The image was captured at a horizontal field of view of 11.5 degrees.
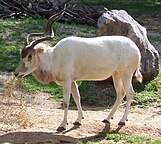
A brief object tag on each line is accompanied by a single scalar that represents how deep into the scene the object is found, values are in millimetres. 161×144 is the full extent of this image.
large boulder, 15934
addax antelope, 11044
